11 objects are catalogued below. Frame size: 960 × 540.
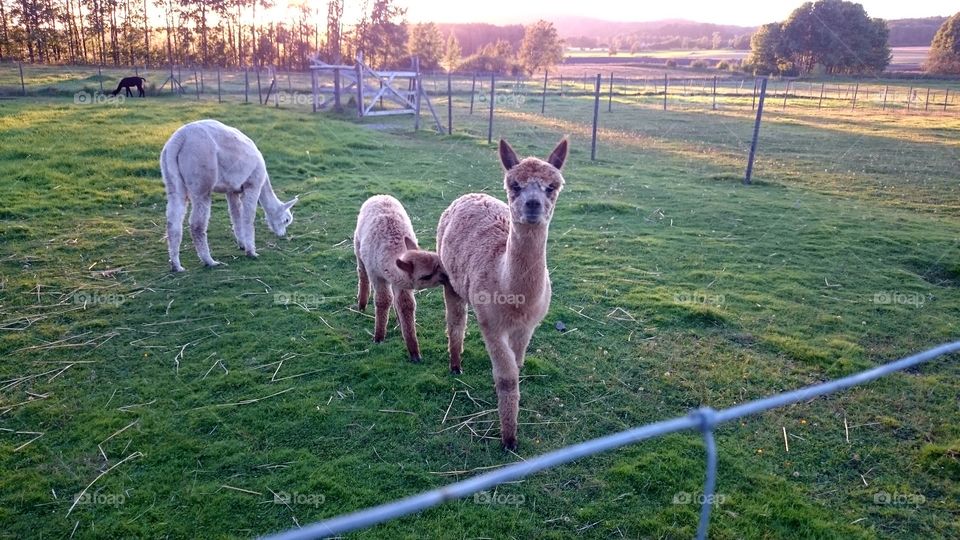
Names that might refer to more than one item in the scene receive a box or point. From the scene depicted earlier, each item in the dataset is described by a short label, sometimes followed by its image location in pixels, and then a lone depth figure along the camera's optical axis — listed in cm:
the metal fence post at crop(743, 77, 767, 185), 1238
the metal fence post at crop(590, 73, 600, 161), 1548
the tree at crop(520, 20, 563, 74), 6281
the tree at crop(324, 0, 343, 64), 5771
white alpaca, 705
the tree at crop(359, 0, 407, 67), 5622
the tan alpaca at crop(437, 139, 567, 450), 363
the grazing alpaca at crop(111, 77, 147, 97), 2478
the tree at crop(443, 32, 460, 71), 6164
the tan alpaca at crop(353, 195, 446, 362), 492
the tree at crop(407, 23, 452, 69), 5772
